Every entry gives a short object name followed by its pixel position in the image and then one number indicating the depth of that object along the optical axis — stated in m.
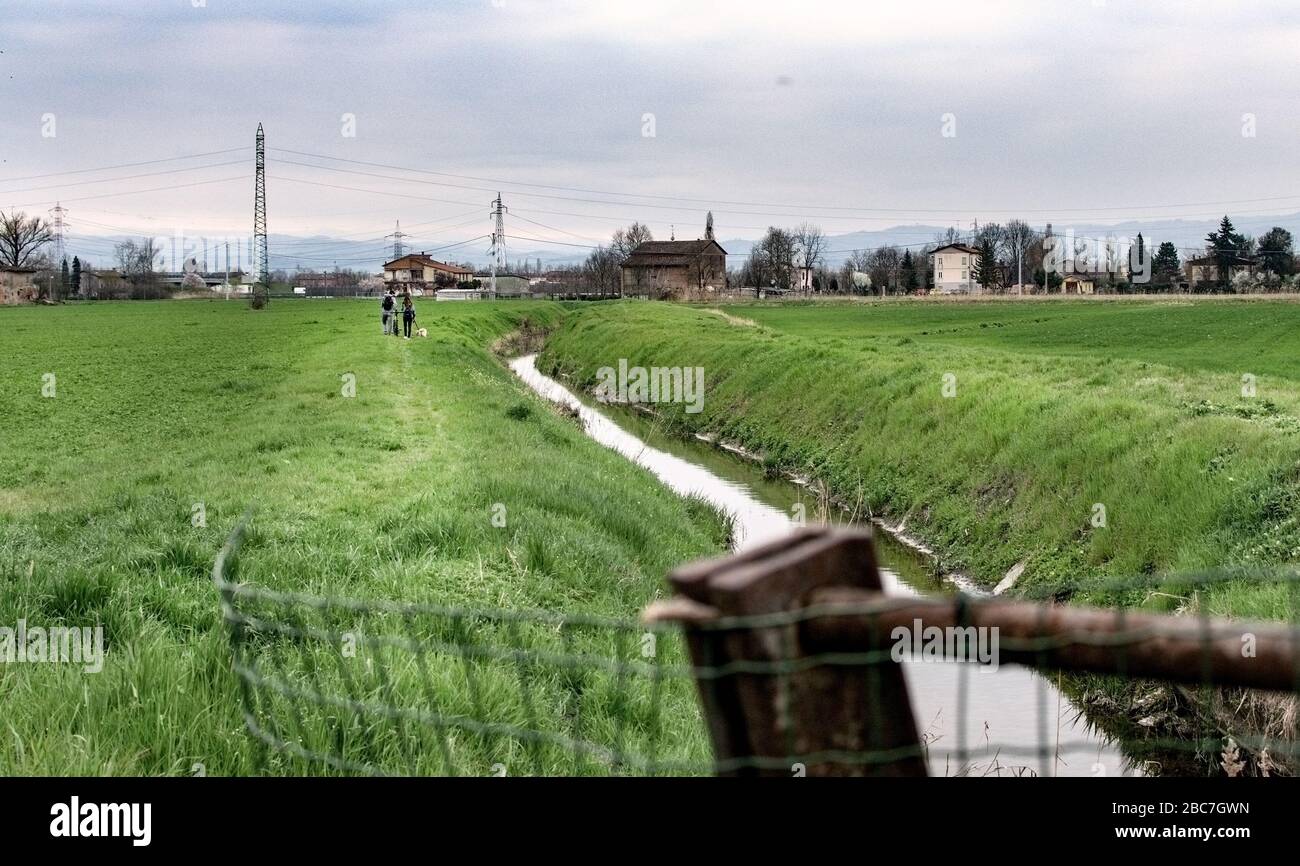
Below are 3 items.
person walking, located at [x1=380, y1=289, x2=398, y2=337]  43.69
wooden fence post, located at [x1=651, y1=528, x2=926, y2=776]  2.51
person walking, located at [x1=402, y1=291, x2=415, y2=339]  43.97
